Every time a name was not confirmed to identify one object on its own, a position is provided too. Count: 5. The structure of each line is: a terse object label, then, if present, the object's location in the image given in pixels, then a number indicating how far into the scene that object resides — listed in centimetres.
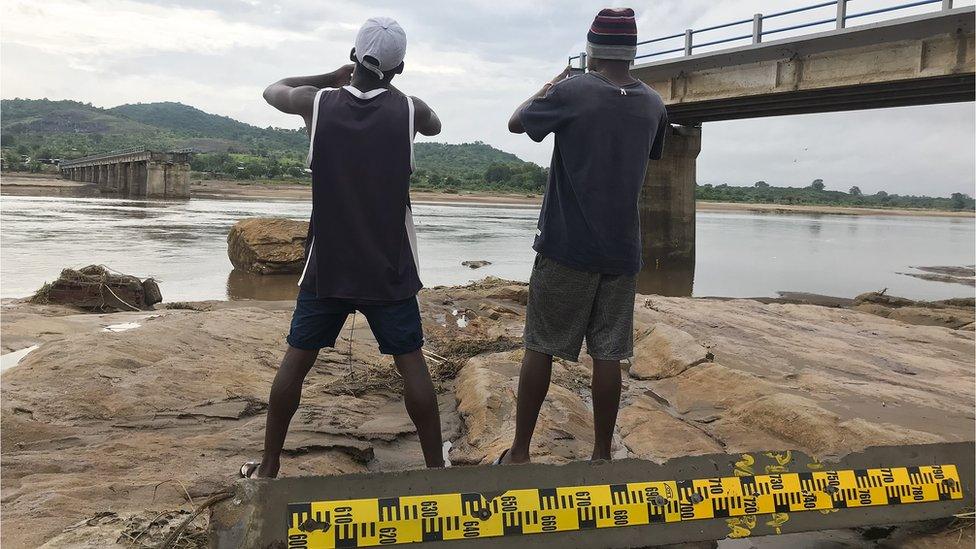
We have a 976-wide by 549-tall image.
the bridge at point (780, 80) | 1256
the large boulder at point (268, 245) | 1229
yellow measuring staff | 186
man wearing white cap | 225
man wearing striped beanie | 243
